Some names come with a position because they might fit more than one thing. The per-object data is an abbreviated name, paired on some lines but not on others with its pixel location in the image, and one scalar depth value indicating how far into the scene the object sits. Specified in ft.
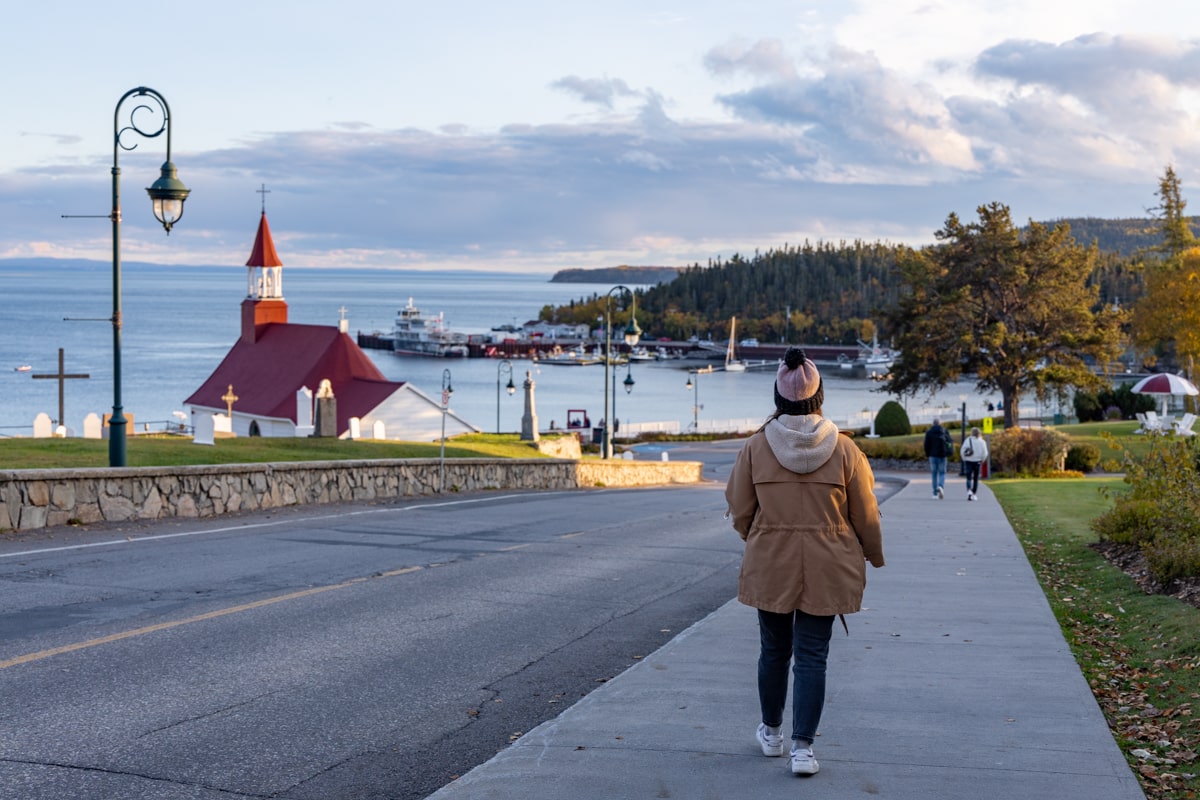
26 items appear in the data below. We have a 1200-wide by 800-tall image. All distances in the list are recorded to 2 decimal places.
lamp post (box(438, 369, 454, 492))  77.20
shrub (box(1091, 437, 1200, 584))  34.78
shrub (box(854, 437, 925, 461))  159.02
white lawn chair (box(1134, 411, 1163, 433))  119.44
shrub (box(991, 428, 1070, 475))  128.57
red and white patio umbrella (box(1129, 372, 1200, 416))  158.97
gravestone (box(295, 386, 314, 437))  139.33
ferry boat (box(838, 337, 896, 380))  620.32
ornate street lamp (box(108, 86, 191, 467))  53.42
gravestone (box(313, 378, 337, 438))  95.25
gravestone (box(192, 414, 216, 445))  85.80
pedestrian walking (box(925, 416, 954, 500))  78.28
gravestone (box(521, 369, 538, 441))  134.92
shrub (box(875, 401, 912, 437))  205.26
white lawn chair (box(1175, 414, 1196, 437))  128.27
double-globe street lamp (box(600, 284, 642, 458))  140.90
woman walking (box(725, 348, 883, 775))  17.56
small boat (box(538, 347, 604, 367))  645.51
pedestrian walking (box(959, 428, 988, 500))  78.23
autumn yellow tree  177.58
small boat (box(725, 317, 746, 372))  616.80
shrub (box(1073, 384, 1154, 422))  212.02
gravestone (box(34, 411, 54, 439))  97.71
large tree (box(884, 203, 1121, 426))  170.40
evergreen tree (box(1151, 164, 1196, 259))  291.07
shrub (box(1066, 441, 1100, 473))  135.64
